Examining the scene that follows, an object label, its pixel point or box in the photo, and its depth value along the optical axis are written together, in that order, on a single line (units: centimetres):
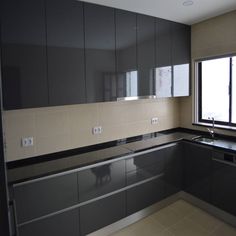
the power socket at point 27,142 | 219
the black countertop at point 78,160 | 191
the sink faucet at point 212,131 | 304
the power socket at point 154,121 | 328
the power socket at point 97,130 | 268
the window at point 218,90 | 293
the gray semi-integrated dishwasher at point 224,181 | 243
